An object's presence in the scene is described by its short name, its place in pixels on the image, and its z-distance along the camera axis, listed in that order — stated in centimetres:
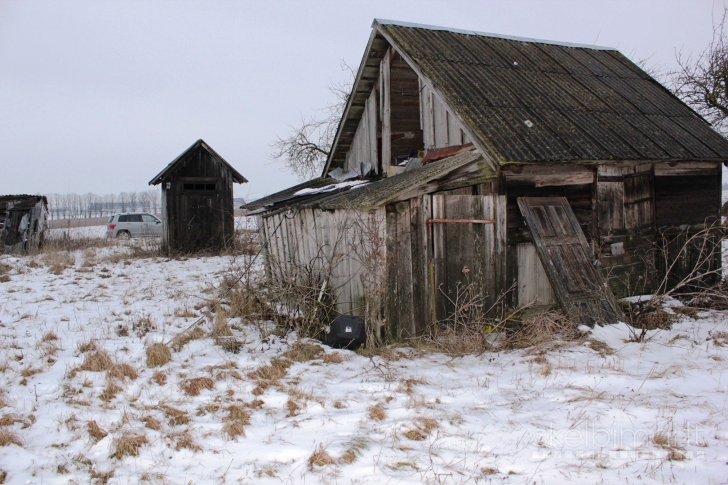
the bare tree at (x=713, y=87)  1462
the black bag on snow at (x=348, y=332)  663
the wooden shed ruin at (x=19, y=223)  1745
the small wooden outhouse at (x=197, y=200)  1666
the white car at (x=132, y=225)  2462
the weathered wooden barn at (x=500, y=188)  701
